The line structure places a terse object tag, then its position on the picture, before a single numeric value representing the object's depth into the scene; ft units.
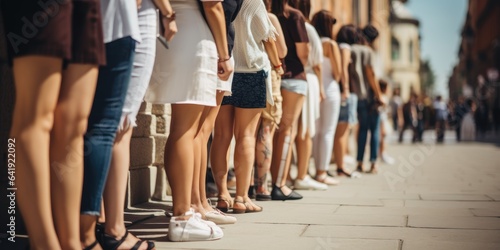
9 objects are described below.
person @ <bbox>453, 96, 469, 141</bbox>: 87.71
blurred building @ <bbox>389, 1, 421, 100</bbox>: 243.40
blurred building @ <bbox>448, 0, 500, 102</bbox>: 167.84
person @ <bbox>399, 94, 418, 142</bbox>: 76.13
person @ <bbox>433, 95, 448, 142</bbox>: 83.10
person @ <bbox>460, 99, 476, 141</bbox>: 88.22
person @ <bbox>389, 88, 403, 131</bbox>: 59.80
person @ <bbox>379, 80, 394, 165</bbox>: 41.16
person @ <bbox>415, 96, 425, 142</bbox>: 77.71
